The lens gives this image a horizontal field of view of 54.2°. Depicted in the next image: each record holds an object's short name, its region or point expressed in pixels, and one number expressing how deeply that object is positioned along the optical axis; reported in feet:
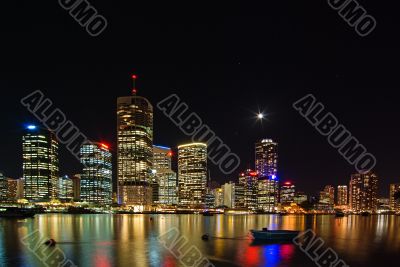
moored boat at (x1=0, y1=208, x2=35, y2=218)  403.95
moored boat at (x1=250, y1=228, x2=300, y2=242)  160.34
